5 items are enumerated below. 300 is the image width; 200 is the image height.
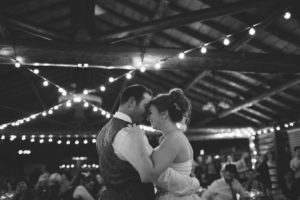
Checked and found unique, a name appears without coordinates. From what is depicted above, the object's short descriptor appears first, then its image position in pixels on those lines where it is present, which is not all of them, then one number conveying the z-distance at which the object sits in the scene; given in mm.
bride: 1967
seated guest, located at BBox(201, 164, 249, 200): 5051
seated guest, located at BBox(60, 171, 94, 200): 5337
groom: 1914
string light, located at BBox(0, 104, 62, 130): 9986
